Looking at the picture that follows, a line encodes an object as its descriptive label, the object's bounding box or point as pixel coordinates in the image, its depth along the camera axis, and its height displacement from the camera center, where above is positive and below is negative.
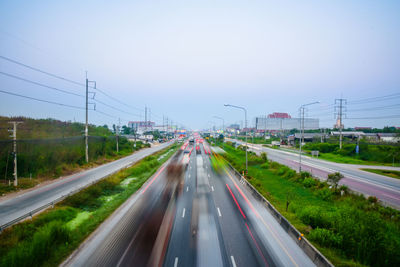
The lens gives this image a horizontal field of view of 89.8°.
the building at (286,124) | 177.00 +8.12
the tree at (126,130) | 132.50 +0.20
